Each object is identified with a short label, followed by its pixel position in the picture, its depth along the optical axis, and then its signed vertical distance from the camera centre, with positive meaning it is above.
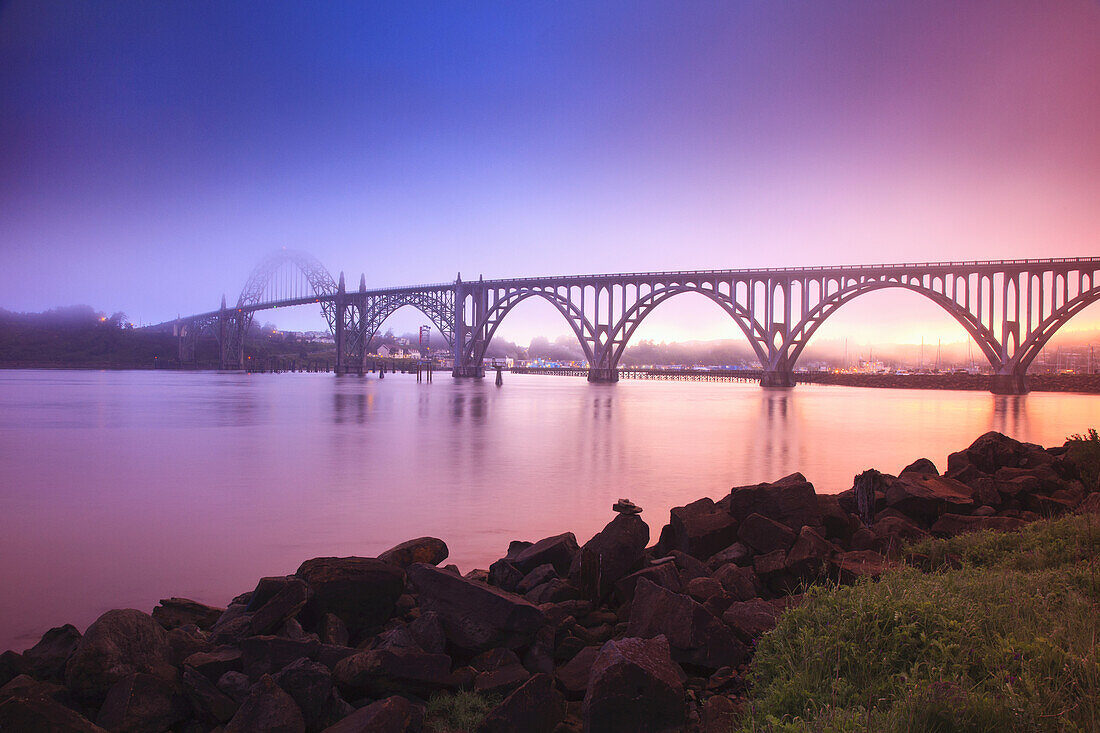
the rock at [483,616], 4.77 -1.96
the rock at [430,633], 4.67 -2.04
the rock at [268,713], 3.79 -2.15
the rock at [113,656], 4.25 -2.06
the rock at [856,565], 5.76 -1.93
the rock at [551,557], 6.45 -2.02
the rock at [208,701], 4.07 -2.22
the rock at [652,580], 5.38 -1.88
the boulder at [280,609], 4.75 -1.91
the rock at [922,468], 10.13 -1.75
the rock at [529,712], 3.84 -2.16
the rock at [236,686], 4.14 -2.15
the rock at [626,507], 6.46 -1.51
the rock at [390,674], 4.24 -2.13
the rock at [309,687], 3.98 -2.09
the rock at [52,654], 4.58 -2.20
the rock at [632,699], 3.75 -2.02
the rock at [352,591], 5.22 -1.95
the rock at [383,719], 3.68 -2.12
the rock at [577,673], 4.27 -2.18
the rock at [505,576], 6.06 -2.10
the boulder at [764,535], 6.46 -1.80
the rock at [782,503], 7.21 -1.64
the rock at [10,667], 4.49 -2.21
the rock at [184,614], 5.55 -2.27
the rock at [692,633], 4.46 -1.96
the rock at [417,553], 6.37 -1.98
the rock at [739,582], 5.51 -1.97
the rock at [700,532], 6.83 -1.87
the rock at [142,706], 3.98 -2.23
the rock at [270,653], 4.37 -2.06
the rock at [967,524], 7.26 -1.89
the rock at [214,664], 4.36 -2.11
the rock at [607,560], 5.74 -1.83
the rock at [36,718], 3.57 -2.05
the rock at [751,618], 4.75 -1.98
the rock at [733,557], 6.40 -1.99
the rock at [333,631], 4.92 -2.14
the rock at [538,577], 5.98 -2.08
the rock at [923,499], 7.94 -1.75
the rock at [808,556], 5.89 -1.84
